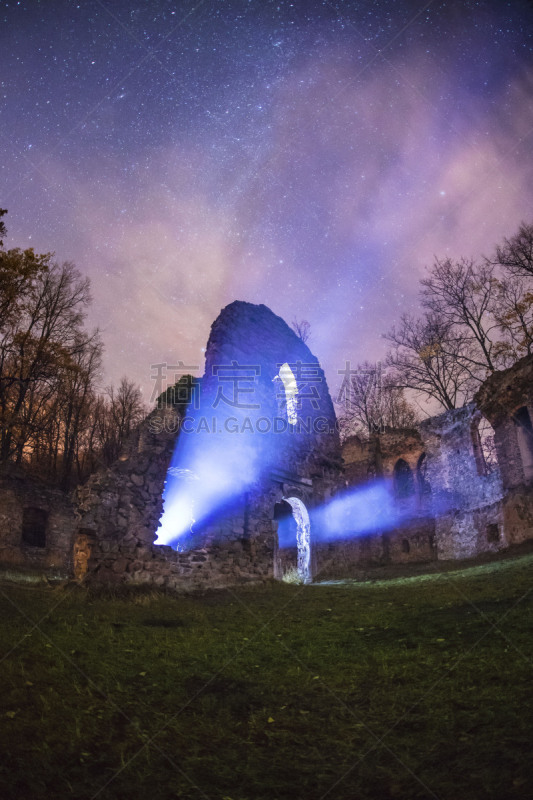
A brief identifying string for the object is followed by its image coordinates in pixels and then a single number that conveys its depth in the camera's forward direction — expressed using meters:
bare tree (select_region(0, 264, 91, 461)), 22.44
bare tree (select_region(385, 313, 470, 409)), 25.72
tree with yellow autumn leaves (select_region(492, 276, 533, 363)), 21.86
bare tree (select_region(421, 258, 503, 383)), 24.52
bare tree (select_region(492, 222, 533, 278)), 21.78
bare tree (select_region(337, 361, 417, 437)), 33.25
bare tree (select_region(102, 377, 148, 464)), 34.69
